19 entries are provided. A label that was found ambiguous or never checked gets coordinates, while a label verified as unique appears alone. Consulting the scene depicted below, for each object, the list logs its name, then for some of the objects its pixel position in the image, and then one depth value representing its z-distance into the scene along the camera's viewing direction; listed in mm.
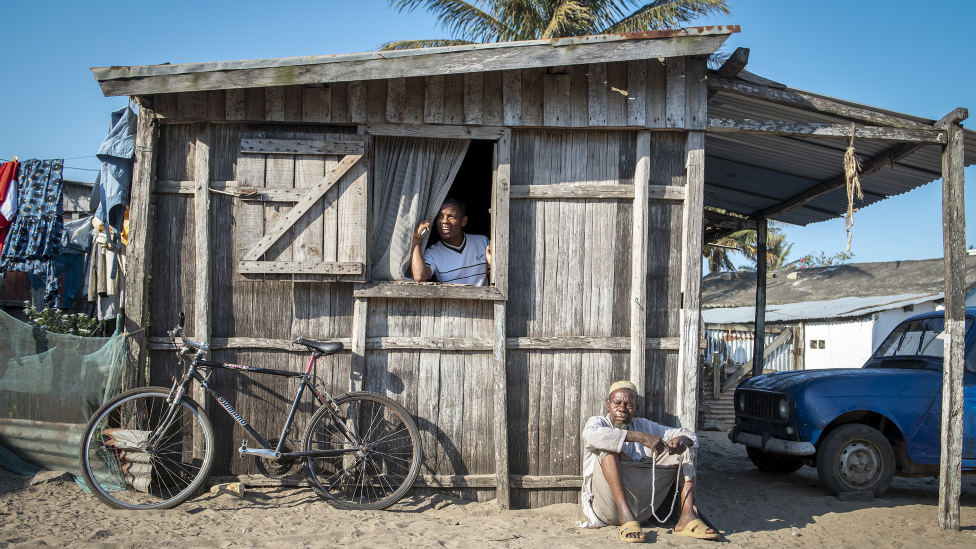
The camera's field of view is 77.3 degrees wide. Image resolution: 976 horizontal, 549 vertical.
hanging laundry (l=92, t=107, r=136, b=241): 4766
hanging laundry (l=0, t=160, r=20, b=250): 6145
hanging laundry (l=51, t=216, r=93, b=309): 7402
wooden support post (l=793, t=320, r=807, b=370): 14281
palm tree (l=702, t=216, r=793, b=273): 26219
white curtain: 4938
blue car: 5730
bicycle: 4449
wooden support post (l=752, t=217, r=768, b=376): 9617
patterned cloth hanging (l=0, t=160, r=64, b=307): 6176
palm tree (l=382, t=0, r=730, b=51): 12758
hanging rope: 4910
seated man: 4281
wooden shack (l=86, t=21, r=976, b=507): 4691
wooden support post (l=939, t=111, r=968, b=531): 4828
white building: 13836
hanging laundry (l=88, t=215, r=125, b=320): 6043
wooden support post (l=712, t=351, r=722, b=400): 11250
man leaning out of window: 5445
